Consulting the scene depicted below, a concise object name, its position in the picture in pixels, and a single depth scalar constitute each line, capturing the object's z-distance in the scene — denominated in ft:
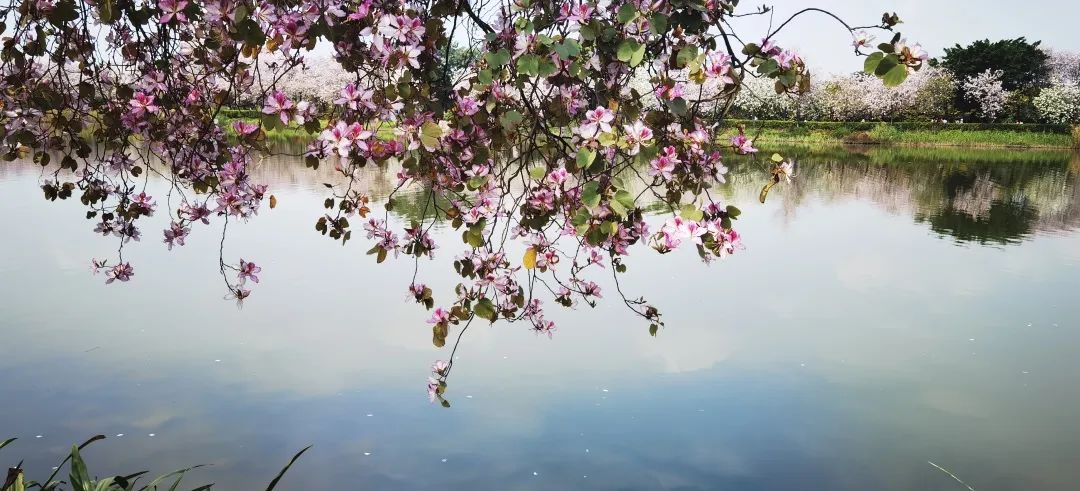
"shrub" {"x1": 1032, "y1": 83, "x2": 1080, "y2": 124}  123.75
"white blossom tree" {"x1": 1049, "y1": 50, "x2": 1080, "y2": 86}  189.37
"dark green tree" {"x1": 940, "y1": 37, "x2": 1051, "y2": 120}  136.46
